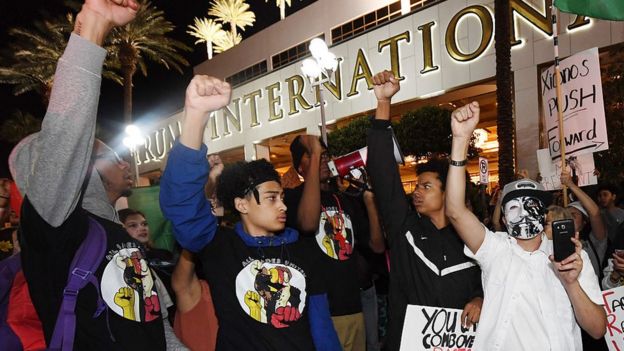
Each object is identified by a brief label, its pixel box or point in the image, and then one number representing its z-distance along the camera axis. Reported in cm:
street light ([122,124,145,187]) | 1923
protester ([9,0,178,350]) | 168
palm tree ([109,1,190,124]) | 2791
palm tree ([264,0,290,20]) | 3600
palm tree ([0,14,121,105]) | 2758
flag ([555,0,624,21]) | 451
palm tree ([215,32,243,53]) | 4434
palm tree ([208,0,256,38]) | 4375
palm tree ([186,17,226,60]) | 4382
